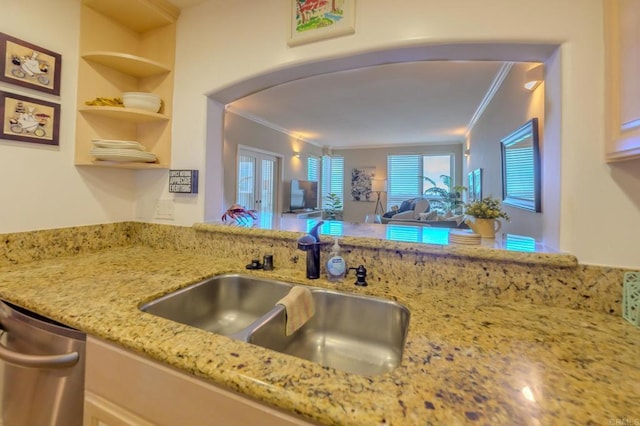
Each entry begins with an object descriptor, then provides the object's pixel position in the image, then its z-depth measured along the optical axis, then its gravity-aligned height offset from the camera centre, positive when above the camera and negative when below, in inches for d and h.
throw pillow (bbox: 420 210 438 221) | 177.7 +4.7
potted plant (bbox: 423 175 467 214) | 241.9 +24.9
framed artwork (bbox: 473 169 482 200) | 164.1 +25.0
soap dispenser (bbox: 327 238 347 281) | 45.4 -7.5
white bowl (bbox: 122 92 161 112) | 61.5 +26.4
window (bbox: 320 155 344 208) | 320.1 +52.2
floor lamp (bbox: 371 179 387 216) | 297.3 +36.8
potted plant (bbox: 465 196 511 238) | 47.6 +1.4
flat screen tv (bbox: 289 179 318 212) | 246.2 +23.8
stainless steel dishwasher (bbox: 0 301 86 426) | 33.0 -19.5
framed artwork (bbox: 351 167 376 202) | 304.7 +43.3
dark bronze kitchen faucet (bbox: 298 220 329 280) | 46.3 -5.9
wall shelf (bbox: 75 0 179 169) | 60.5 +34.8
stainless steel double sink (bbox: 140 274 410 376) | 38.0 -15.3
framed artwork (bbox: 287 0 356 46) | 48.7 +37.0
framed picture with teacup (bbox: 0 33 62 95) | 49.3 +28.3
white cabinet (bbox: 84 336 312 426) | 22.5 -16.5
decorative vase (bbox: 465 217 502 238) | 47.9 -0.5
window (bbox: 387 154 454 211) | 281.1 +51.9
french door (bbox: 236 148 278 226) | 195.3 +30.3
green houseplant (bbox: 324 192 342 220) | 316.5 +19.7
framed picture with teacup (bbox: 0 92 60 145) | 49.8 +18.3
